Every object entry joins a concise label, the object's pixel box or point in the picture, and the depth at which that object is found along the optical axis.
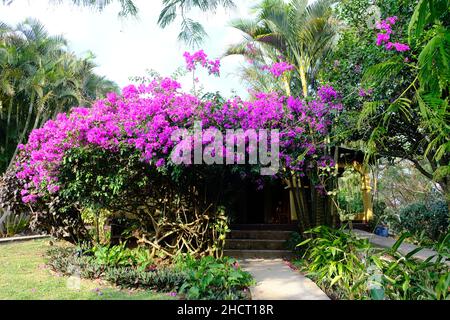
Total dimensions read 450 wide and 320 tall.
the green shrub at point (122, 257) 5.83
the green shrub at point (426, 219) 9.84
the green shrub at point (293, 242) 7.98
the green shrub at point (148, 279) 5.18
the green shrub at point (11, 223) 12.41
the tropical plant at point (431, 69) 1.57
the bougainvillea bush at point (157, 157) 5.85
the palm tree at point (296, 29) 8.69
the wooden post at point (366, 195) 11.60
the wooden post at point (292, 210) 10.93
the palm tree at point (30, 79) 12.79
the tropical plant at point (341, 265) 4.45
